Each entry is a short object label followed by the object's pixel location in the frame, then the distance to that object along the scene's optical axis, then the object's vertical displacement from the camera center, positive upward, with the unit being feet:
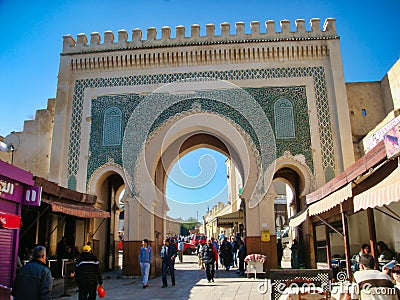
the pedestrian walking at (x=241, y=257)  34.83 -0.54
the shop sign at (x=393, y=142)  14.85 +4.03
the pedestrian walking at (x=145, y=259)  27.91 -0.48
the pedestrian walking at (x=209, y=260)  29.35 -0.63
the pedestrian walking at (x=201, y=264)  42.83 -1.43
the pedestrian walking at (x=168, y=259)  27.91 -0.50
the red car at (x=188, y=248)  71.10 +0.64
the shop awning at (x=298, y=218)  27.98 +2.30
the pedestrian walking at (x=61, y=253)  30.01 +0.05
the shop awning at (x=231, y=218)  52.52 +4.29
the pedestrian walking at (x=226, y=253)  39.30 -0.19
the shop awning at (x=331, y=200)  20.11 +2.70
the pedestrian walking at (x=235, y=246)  42.19 +0.51
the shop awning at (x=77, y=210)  23.60 +2.85
